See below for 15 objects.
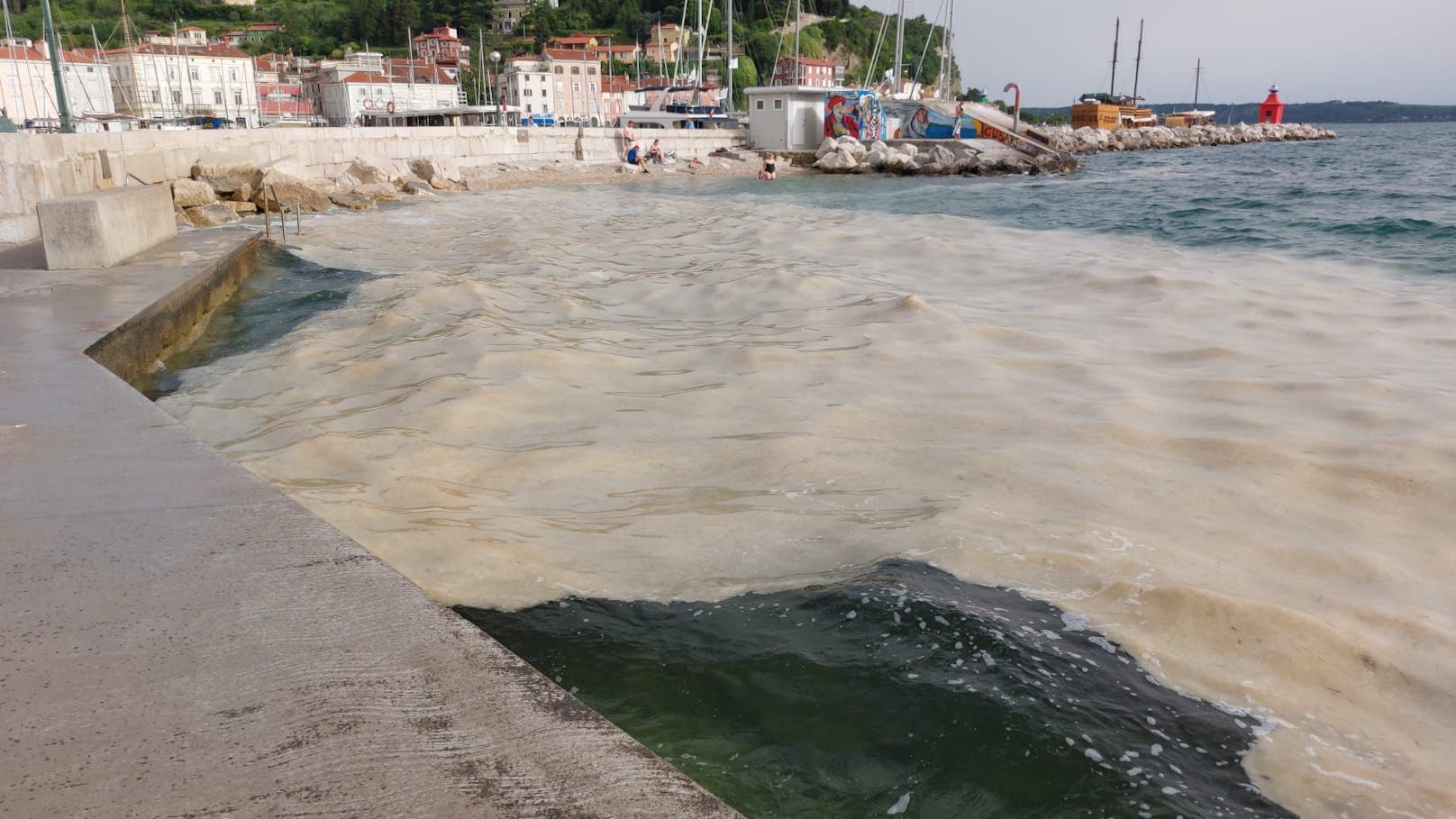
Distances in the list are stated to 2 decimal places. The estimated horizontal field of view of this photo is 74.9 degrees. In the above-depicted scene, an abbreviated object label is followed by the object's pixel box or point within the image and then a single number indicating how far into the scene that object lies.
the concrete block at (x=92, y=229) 7.59
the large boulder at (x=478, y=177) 26.28
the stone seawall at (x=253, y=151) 9.68
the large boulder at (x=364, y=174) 21.83
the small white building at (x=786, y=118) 40.81
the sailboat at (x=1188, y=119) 87.56
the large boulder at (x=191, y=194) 15.33
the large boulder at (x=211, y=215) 14.84
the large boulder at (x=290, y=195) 17.19
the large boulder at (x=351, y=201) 18.77
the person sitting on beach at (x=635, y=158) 34.16
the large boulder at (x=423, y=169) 24.66
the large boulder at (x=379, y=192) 20.61
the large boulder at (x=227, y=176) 17.48
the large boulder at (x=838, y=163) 36.38
